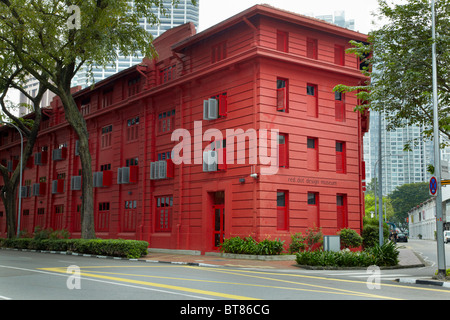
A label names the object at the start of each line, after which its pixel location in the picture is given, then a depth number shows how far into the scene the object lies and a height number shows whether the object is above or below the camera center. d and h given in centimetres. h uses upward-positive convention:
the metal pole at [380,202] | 2584 +115
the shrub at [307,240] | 2477 -95
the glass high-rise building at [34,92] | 13471 +3418
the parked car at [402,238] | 6644 -204
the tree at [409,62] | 1853 +606
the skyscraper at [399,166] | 17765 +2157
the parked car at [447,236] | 6186 -159
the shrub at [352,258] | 2011 -146
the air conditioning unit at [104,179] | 3684 +296
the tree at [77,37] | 2586 +974
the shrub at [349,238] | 2673 -86
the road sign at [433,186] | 1669 +125
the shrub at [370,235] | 2866 -74
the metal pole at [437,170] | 1560 +174
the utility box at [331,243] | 2231 -96
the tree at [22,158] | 3791 +479
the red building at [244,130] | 2556 +506
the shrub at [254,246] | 2370 -124
